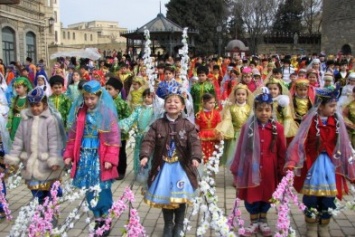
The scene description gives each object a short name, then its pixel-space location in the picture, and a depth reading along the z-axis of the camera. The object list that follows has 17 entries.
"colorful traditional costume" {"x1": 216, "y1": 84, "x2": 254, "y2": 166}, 6.49
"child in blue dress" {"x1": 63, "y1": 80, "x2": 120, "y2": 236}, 4.55
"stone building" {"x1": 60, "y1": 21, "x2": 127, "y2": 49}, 90.75
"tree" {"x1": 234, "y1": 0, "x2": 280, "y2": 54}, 45.34
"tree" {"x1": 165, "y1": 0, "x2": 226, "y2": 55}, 40.88
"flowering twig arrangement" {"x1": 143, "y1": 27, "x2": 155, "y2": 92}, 6.16
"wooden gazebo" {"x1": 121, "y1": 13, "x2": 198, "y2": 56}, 17.52
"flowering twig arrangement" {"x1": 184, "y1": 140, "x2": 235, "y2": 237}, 2.97
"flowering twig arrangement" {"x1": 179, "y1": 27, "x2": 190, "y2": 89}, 6.29
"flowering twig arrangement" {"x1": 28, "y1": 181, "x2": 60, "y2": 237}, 3.19
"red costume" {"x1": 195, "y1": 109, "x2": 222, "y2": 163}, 6.76
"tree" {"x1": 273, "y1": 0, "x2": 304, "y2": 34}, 48.66
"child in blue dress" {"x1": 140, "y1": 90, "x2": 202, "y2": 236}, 4.30
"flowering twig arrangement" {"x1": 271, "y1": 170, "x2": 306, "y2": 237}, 3.32
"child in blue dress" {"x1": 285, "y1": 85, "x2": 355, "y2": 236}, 4.41
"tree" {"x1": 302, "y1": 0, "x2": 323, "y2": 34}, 50.56
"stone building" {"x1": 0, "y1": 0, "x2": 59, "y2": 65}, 26.38
